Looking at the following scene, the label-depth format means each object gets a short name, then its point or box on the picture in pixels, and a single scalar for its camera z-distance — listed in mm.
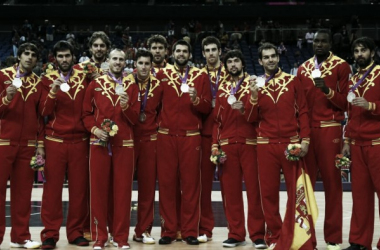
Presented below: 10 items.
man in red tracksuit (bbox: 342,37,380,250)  7469
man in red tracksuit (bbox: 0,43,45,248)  7820
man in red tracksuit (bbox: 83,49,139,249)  7930
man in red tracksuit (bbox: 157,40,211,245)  8328
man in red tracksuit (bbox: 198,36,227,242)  8539
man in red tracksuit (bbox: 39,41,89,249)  8008
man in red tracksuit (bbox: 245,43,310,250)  7703
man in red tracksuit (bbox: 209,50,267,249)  8039
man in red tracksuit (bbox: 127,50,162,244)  8297
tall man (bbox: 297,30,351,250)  7762
